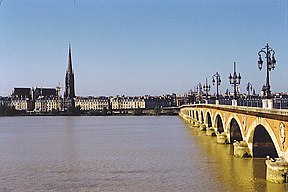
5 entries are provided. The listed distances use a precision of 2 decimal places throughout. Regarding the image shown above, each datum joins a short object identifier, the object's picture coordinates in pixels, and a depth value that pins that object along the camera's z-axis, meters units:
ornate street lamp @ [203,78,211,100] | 76.78
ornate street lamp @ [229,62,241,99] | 41.06
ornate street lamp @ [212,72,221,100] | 53.38
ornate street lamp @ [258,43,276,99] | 26.66
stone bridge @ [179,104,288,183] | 22.05
